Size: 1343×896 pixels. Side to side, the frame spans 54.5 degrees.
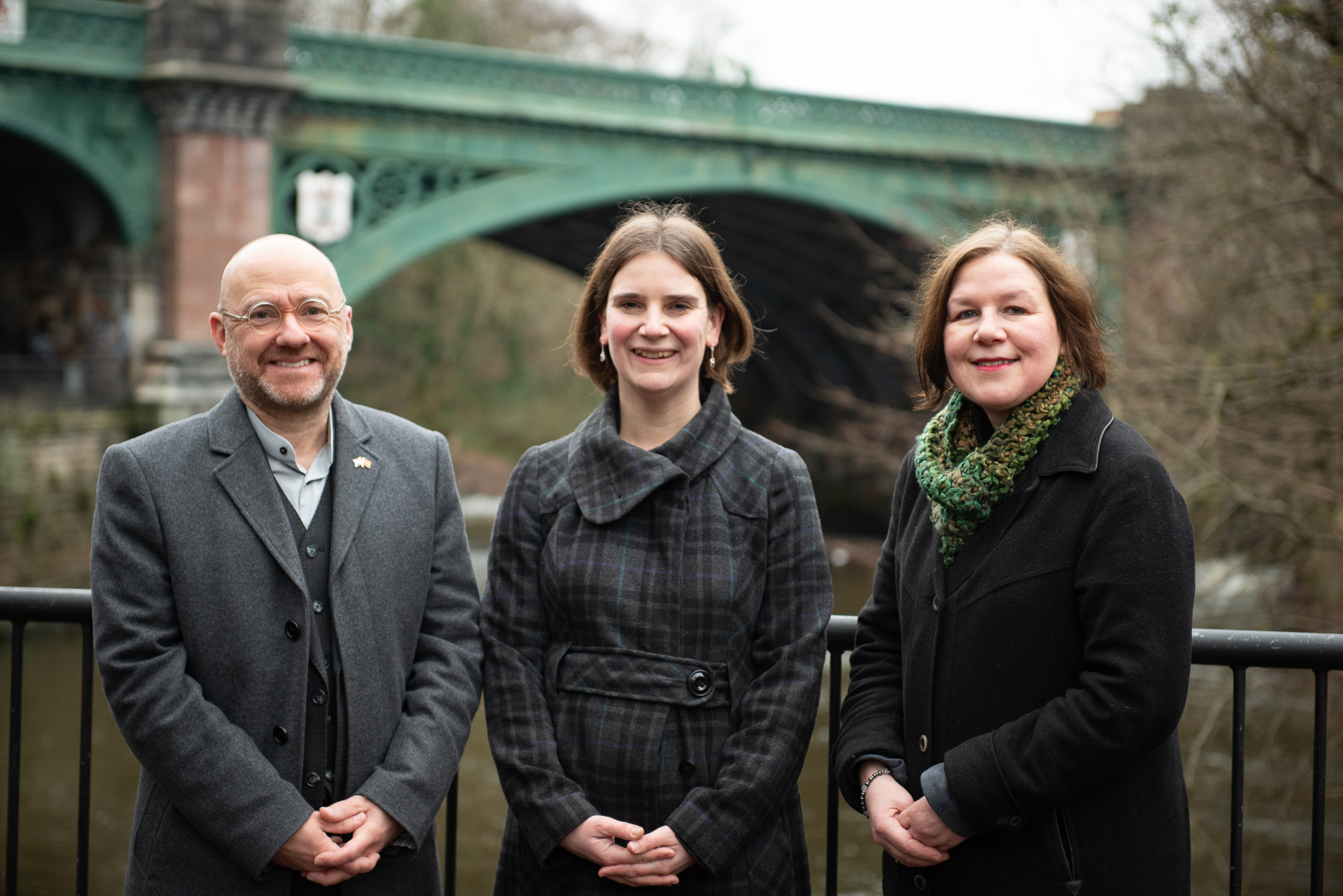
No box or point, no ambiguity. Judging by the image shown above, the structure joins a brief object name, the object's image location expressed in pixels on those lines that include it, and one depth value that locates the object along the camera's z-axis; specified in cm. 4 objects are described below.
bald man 214
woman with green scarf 196
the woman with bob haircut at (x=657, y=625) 221
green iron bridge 1224
